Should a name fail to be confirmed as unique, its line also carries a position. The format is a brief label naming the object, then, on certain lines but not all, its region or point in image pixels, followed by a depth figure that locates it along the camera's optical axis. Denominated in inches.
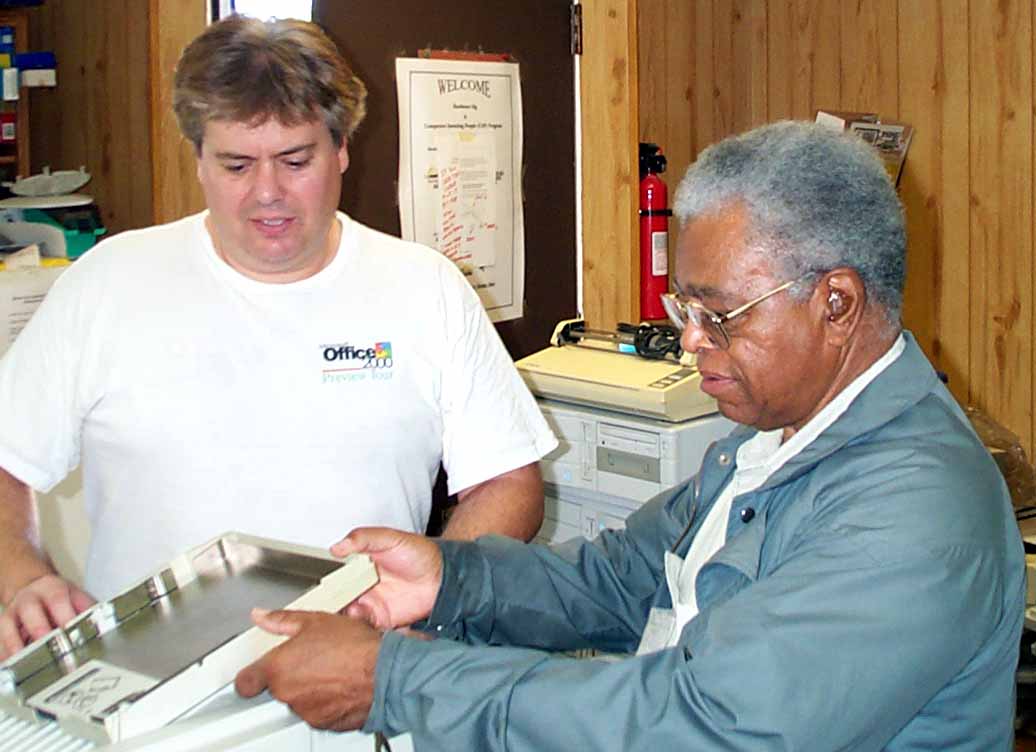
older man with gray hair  45.7
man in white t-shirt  67.7
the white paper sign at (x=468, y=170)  108.5
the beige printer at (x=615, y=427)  95.0
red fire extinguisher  123.1
